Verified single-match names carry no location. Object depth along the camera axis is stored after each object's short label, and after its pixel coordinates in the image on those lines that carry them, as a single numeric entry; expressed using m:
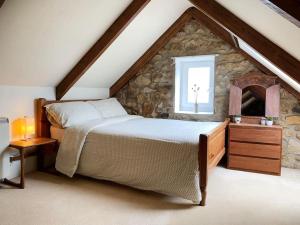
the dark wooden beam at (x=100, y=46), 2.94
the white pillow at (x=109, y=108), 3.80
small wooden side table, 2.61
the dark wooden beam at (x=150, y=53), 3.98
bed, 2.30
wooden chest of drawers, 3.18
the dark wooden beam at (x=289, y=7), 1.19
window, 4.05
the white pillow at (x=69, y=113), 3.09
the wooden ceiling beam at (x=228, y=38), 3.41
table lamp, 2.90
